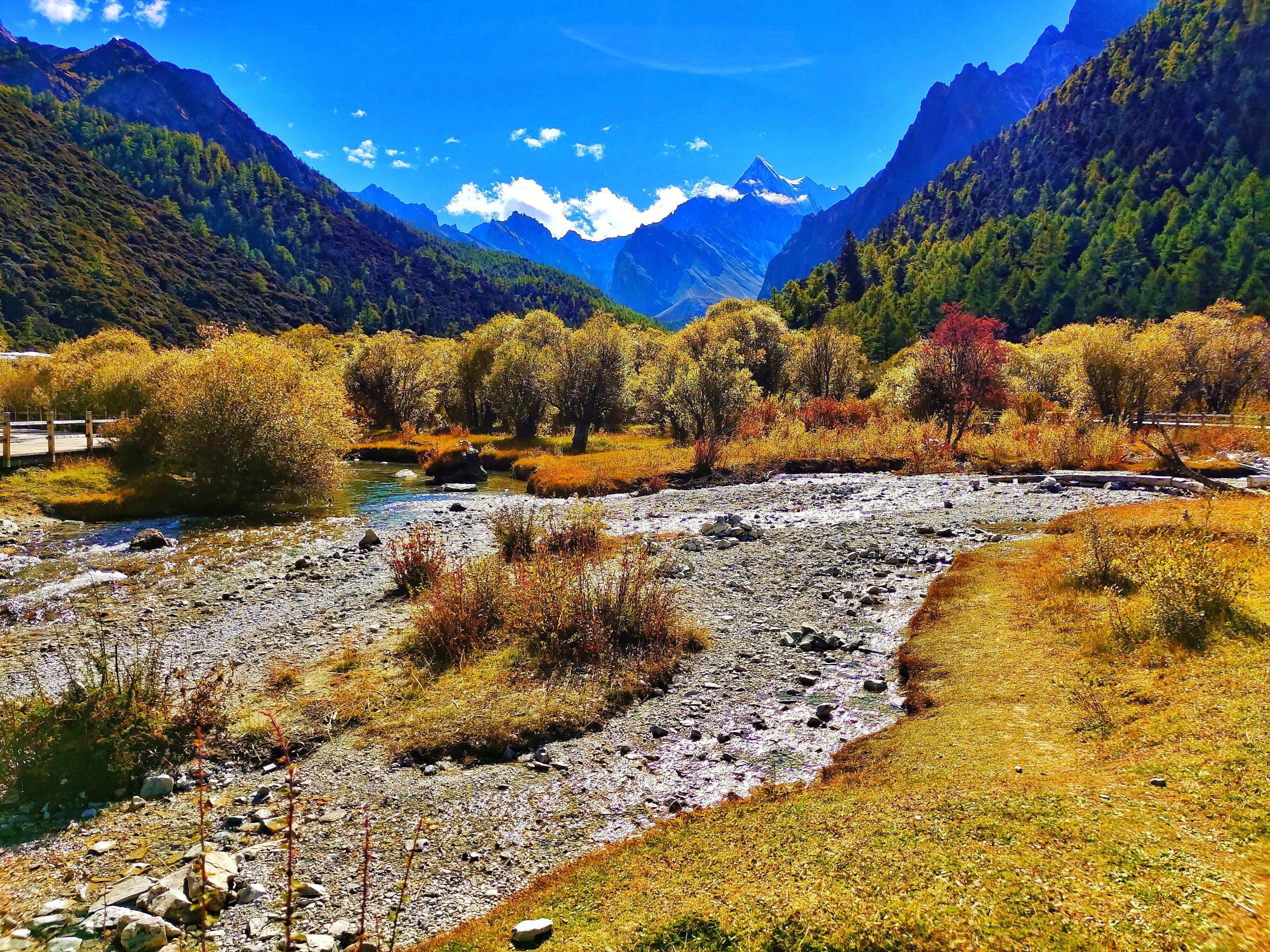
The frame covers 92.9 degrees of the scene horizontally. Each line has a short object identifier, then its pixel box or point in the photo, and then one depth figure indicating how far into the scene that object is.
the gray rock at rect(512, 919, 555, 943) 4.07
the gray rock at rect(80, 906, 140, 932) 4.67
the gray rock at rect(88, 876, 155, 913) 4.95
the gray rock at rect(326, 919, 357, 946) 4.61
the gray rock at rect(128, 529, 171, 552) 18.69
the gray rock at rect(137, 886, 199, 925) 4.73
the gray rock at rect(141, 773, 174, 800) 6.62
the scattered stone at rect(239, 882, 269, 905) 5.08
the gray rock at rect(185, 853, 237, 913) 4.91
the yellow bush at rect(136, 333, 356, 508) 23.42
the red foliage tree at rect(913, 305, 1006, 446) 32.81
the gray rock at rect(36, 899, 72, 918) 4.91
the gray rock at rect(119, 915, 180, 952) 4.44
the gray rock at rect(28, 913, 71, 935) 4.73
